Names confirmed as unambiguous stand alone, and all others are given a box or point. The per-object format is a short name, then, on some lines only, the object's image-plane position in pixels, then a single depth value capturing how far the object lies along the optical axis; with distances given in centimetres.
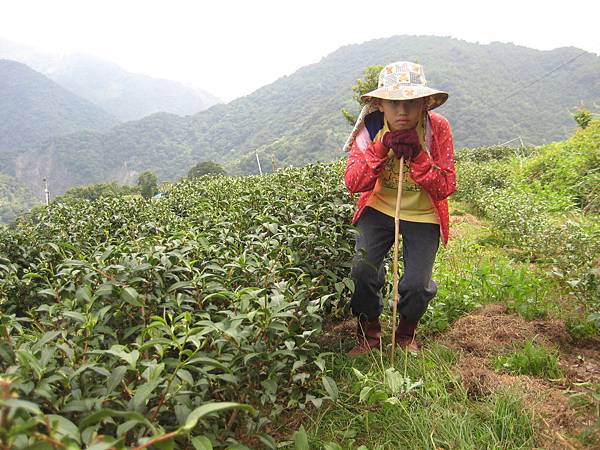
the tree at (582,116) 1785
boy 254
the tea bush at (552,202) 378
